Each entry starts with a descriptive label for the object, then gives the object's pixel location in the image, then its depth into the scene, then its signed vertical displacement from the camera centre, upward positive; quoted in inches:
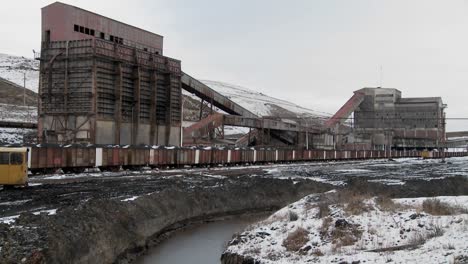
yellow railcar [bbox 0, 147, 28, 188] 813.2 -40.5
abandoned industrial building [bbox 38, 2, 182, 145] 1876.2 +255.2
